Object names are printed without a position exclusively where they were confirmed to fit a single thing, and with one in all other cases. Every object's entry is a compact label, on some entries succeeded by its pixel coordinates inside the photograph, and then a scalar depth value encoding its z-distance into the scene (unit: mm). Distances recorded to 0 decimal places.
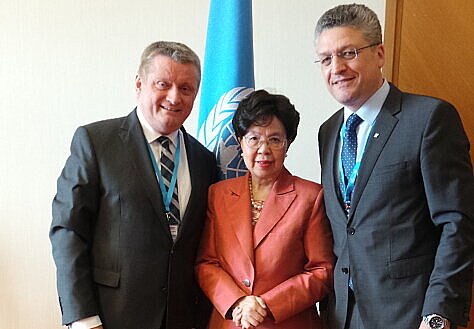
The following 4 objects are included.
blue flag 2471
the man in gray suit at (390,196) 1629
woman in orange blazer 1877
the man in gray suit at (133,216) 1845
